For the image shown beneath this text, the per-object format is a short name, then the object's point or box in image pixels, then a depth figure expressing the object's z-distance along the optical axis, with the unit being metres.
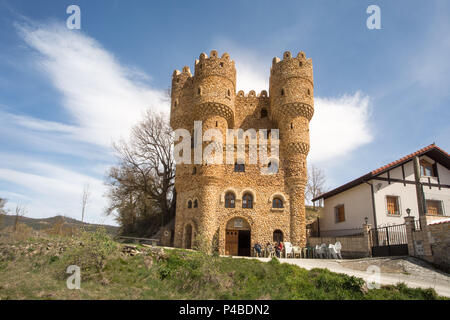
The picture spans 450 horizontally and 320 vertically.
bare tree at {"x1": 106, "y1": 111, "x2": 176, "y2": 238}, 28.42
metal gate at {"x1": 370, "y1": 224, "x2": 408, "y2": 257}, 13.96
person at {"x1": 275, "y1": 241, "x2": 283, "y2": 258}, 19.33
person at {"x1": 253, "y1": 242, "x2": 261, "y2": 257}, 19.38
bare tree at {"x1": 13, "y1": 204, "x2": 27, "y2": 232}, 26.19
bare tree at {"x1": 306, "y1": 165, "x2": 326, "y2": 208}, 40.09
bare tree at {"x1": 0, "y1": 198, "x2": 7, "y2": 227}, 29.33
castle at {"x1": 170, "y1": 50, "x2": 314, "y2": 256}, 20.58
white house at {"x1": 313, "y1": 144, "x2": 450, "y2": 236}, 18.19
